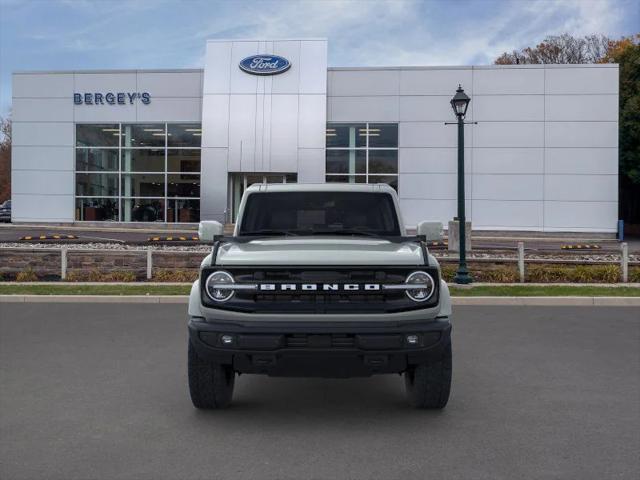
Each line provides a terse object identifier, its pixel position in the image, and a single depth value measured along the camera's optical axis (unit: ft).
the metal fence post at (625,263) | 48.01
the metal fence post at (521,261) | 48.55
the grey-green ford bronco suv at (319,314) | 14.08
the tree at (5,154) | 248.28
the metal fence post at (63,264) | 49.29
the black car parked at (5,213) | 130.21
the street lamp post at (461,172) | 46.69
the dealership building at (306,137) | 95.71
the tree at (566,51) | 155.12
